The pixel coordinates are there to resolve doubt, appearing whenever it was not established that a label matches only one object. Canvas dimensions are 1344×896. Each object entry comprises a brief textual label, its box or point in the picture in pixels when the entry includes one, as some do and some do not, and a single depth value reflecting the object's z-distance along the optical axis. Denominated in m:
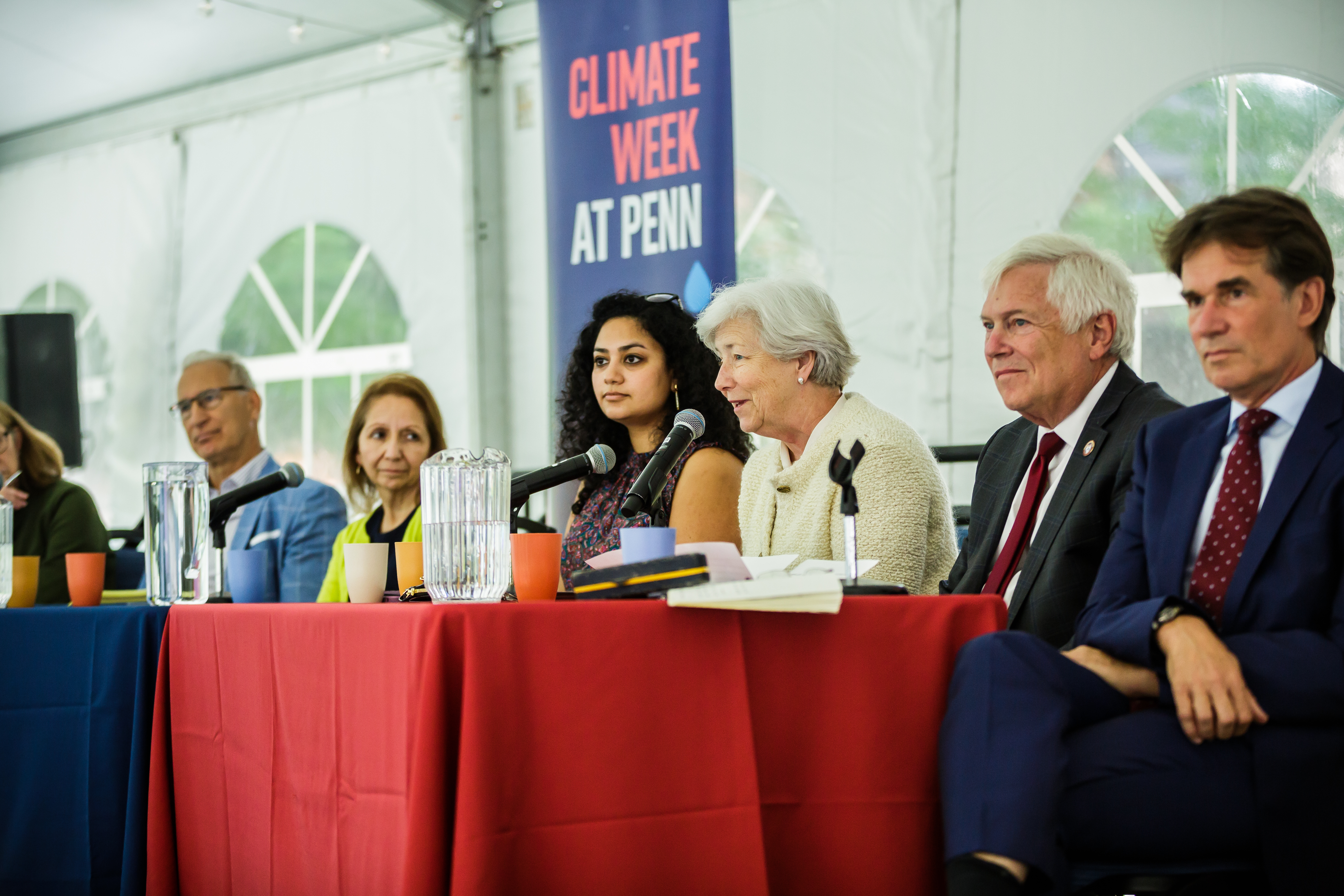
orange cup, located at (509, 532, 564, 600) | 4.20
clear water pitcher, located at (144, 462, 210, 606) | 4.46
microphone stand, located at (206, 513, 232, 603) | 4.75
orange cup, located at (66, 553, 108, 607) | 4.68
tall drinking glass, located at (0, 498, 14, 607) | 4.63
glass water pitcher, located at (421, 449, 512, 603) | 4.11
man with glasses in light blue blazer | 5.49
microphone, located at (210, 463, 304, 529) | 4.71
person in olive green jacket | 5.64
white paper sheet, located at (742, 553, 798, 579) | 4.19
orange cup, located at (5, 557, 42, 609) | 4.68
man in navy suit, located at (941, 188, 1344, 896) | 3.95
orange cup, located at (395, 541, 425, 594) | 4.35
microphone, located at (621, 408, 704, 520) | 4.22
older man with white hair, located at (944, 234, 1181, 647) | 4.41
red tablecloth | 3.87
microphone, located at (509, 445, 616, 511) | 4.32
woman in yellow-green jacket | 5.44
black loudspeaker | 7.95
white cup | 4.41
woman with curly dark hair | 4.90
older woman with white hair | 4.54
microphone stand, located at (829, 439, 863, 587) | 4.11
